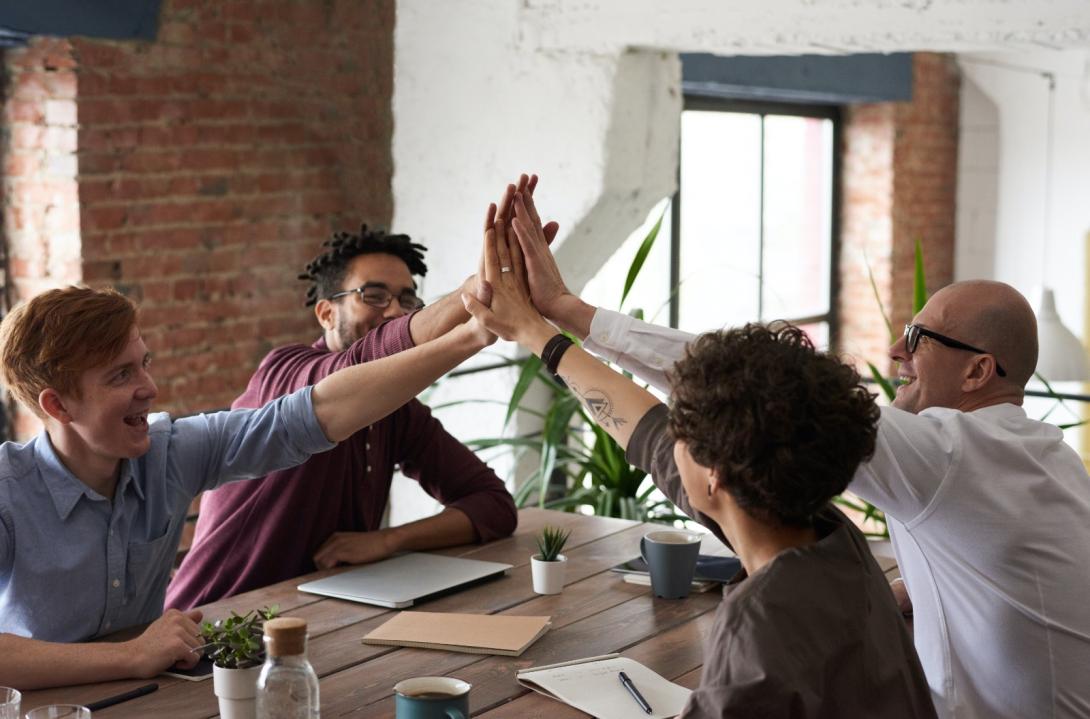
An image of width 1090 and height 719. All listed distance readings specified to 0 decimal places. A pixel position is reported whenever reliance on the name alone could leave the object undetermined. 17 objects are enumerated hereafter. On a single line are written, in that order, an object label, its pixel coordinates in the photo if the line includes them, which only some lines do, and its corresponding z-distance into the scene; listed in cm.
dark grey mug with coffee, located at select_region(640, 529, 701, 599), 224
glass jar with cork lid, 143
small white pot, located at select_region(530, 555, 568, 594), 225
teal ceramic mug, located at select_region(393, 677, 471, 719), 157
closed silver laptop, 220
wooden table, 176
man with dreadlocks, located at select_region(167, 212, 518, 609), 250
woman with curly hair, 133
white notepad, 174
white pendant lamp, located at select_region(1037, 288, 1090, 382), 379
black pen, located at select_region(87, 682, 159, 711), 173
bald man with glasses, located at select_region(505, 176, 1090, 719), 182
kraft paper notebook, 197
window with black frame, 588
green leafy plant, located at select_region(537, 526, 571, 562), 226
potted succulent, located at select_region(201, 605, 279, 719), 165
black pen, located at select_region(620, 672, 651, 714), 174
